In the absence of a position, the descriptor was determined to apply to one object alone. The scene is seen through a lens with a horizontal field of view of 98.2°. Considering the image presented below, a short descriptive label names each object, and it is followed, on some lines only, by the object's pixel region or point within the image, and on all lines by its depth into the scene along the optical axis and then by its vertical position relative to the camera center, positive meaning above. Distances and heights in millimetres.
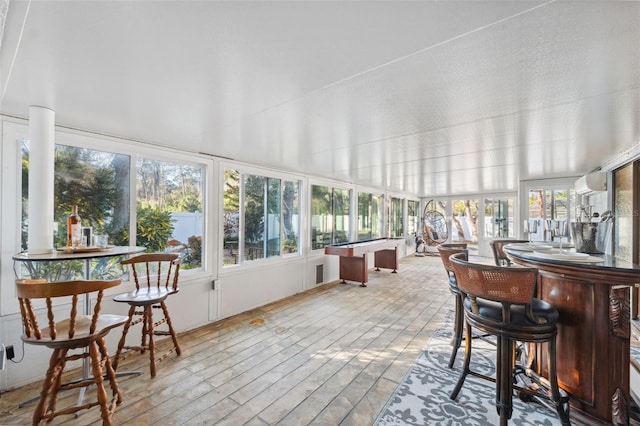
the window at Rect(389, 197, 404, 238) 8953 -112
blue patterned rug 1867 -1385
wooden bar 1665 -767
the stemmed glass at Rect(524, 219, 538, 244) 2559 -110
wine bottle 2123 -138
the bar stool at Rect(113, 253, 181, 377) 2424 -756
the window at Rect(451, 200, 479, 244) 9945 -263
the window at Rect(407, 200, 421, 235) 10188 -92
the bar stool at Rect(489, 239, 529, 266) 3045 -385
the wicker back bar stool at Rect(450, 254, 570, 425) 1523 -611
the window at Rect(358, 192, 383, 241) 7330 -43
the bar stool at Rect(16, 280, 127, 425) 1544 -739
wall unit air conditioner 4281 +526
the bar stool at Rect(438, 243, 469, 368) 2502 -813
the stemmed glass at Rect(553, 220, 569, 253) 2285 -108
